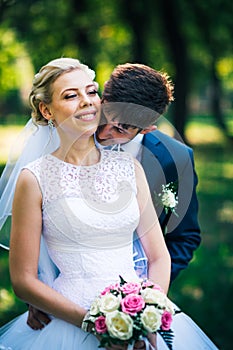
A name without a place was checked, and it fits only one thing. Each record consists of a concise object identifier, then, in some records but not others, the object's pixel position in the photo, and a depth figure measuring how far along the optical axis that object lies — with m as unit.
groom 3.09
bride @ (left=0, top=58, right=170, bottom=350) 2.78
